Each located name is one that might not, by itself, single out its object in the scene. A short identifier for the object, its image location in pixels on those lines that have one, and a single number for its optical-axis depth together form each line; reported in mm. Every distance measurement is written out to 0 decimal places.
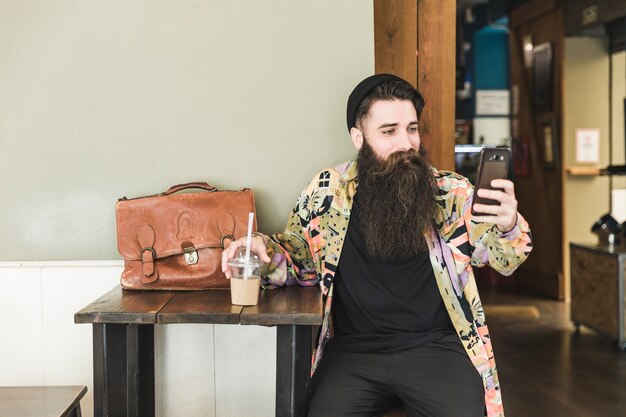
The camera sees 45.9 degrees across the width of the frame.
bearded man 2131
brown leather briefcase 2283
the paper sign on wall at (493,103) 8117
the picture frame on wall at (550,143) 6711
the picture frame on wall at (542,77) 6778
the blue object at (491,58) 8414
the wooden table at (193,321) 1917
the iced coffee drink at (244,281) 2012
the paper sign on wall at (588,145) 6590
